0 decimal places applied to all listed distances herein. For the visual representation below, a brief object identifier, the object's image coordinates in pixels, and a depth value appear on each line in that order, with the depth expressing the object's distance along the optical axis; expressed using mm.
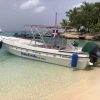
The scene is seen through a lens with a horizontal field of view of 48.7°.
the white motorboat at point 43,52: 7228
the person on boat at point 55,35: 8341
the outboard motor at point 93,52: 7343
